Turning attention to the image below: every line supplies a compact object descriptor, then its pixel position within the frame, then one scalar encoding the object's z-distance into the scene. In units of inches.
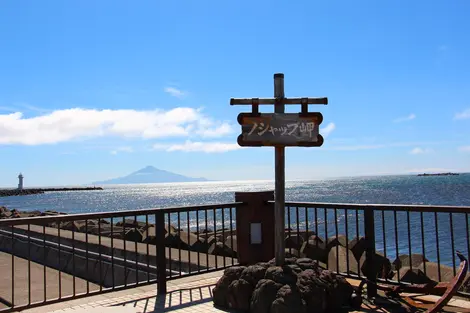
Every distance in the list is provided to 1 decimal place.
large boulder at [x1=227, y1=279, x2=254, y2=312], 199.2
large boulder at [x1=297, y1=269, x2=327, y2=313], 186.9
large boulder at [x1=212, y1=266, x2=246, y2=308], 208.4
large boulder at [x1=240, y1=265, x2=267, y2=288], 203.3
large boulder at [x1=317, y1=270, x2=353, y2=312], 195.6
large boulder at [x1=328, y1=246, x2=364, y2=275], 362.3
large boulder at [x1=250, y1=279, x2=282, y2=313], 185.7
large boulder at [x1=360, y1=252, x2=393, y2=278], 221.9
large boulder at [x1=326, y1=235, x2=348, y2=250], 451.2
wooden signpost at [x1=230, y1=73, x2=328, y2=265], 215.0
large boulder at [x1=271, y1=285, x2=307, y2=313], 179.2
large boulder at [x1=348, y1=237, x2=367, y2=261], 450.0
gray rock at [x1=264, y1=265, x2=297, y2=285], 192.5
